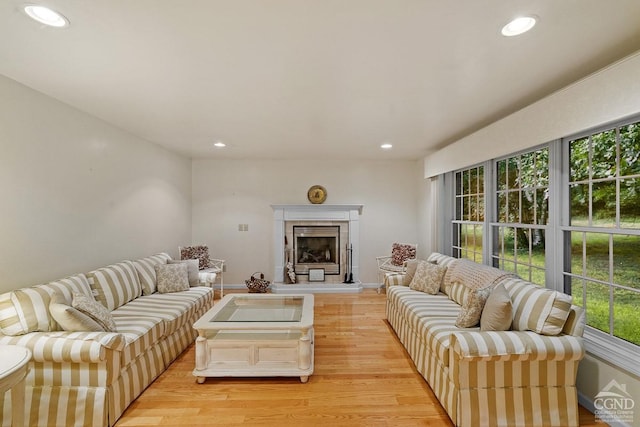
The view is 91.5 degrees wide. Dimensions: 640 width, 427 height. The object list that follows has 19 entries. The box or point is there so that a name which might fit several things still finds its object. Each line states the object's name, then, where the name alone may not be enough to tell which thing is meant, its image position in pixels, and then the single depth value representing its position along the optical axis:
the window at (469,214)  3.98
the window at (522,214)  2.93
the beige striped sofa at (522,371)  2.04
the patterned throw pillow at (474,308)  2.50
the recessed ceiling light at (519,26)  1.63
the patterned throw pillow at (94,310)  2.33
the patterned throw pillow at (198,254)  5.05
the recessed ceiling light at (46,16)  1.55
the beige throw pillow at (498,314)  2.24
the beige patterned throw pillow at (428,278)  3.67
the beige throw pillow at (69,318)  2.19
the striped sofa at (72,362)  2.05
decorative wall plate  5.95
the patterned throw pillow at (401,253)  5.36
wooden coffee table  2.72
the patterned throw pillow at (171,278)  3.78
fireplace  5.81
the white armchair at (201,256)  5.04
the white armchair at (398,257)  5.33
